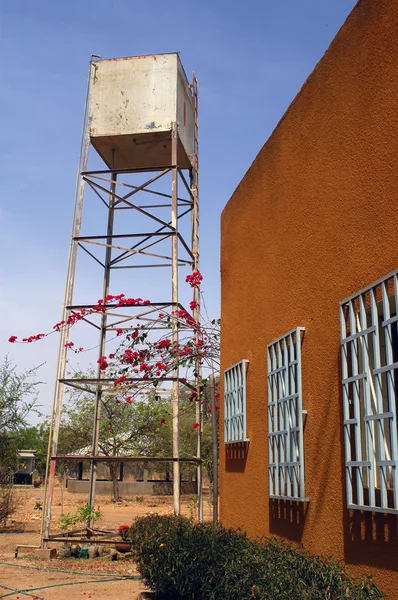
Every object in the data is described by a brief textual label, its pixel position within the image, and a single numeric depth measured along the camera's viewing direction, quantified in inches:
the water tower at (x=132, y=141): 439.2
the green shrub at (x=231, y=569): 153.3
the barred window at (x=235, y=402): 272.3
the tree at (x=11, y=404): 597.9
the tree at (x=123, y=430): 1087.0
